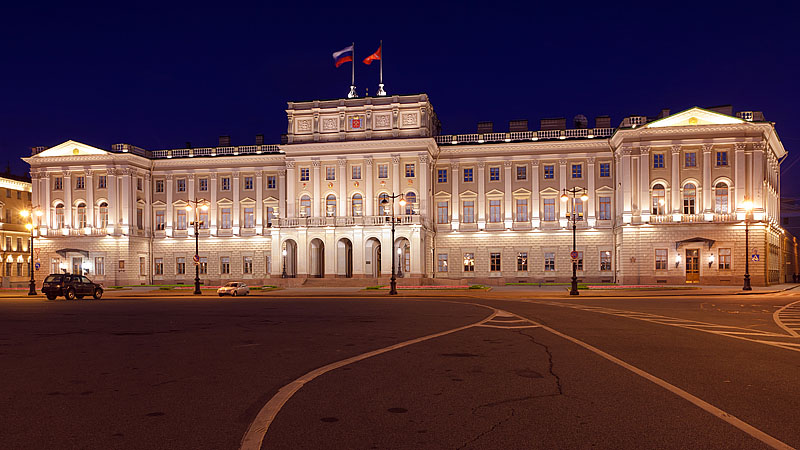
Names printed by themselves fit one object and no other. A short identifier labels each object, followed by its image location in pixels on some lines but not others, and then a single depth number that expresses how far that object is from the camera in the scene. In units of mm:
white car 44250
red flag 58806
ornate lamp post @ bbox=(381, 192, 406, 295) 42625
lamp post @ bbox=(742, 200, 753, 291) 43531
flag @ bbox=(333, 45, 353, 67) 59125
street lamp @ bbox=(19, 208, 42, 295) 47406
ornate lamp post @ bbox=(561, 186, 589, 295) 39906
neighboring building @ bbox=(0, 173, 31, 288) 77938
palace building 56000
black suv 39156
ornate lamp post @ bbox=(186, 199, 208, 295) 47125
